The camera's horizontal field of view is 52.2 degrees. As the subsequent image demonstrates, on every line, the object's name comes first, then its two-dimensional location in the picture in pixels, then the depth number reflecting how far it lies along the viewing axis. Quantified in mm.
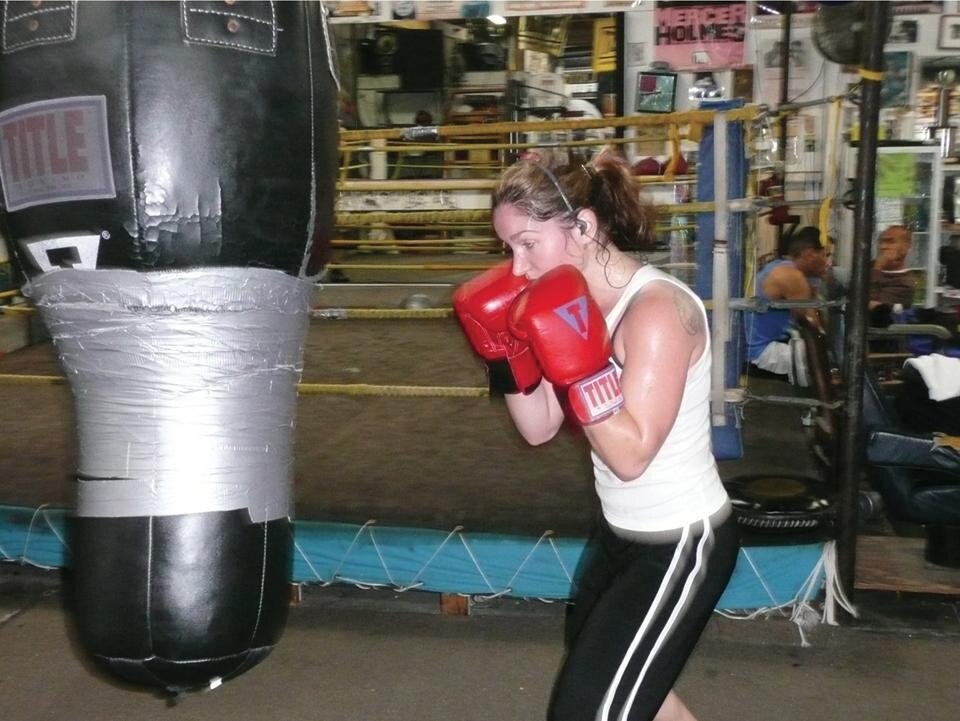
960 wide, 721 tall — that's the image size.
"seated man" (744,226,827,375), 4969
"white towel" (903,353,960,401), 3258
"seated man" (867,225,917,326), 5180
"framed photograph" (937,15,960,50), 6691
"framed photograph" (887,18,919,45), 6801
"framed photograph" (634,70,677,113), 6121
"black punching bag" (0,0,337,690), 1335
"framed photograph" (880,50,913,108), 6867
